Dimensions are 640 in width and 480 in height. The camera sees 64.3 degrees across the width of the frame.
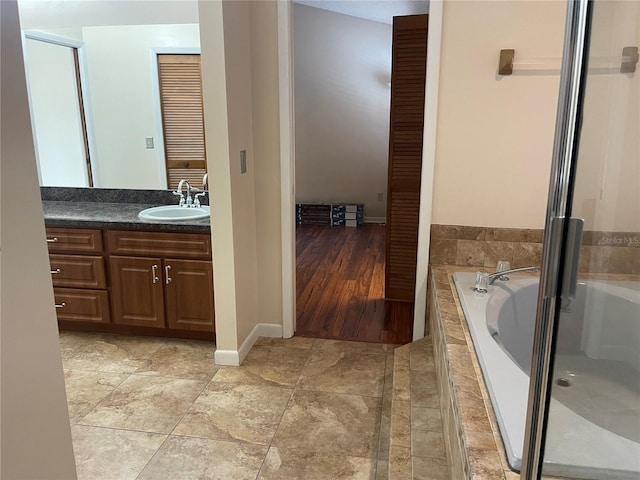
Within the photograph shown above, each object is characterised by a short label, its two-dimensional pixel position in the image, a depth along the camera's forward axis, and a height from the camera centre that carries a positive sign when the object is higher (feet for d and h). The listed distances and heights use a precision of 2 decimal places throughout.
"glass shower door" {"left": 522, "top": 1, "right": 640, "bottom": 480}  2.99 -0.92
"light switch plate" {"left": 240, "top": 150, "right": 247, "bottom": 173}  9.11 -0.45
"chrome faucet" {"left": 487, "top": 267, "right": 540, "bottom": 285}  8.22 -2.21
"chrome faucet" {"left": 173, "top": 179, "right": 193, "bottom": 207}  10.77 -1.28
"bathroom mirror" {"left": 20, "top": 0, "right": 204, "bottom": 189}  10.50 +1.03
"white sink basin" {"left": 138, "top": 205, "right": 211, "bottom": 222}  10.11 -1.52
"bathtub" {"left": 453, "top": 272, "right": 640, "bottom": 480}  3.42 -1.71
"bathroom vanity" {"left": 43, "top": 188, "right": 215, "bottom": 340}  9.53 -2.60
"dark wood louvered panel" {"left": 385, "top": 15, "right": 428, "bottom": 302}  11.20 -0.37
